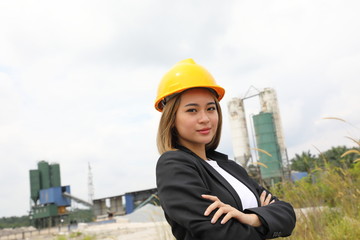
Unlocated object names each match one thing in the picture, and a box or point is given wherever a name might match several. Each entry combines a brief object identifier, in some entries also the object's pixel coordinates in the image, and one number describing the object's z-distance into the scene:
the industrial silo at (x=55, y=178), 41.28
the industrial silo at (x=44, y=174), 41.09
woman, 1.36
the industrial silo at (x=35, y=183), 41.03
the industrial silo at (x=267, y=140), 29.22
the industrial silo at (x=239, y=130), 30.28
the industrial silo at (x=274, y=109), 30.06
